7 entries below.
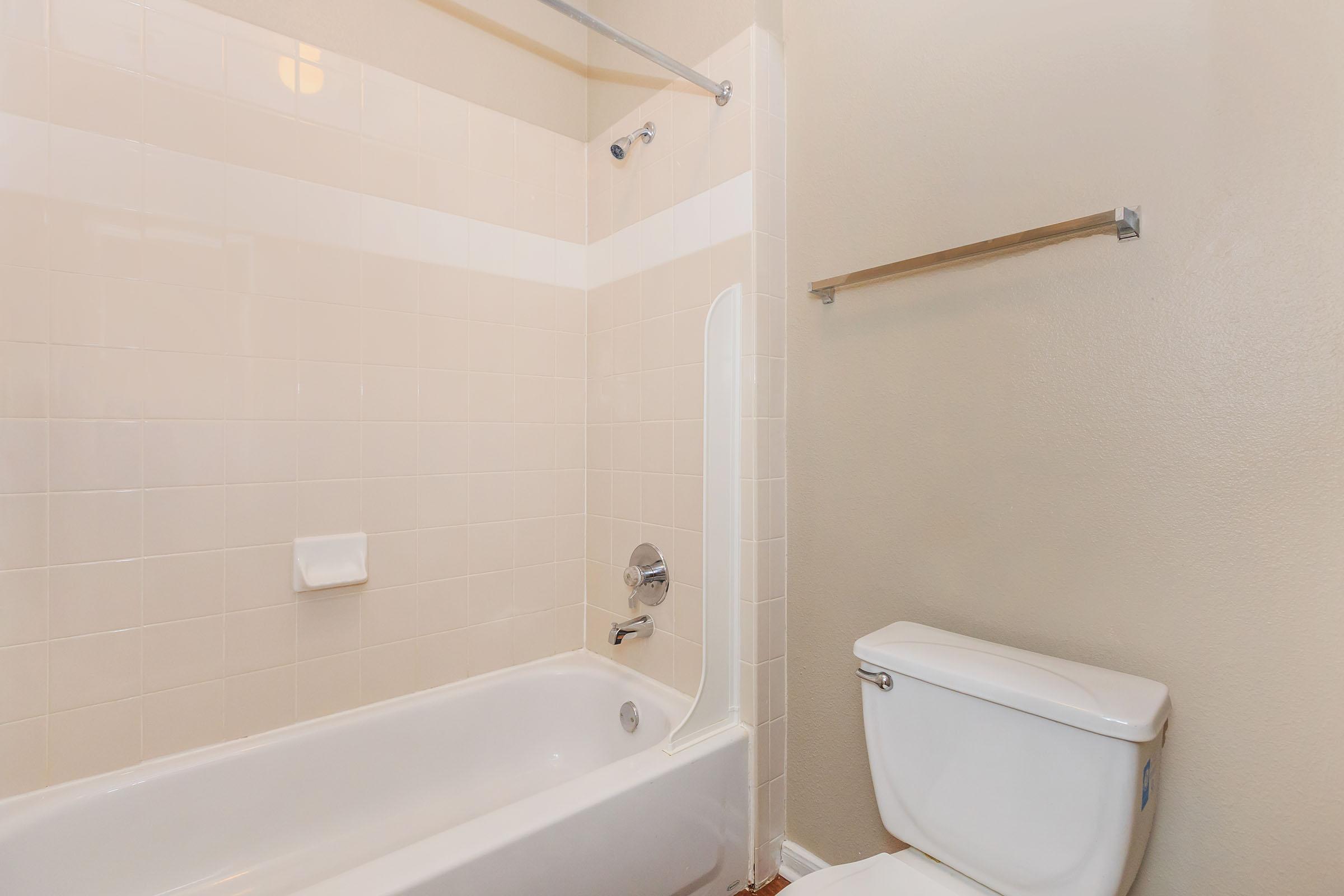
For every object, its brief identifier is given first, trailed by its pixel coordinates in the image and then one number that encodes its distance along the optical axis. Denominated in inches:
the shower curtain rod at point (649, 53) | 52.6
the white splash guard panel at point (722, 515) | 59.9
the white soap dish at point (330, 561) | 60.7
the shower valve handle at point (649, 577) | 70.2
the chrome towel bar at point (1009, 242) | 40.8
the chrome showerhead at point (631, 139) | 71.2
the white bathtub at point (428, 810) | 46.0
